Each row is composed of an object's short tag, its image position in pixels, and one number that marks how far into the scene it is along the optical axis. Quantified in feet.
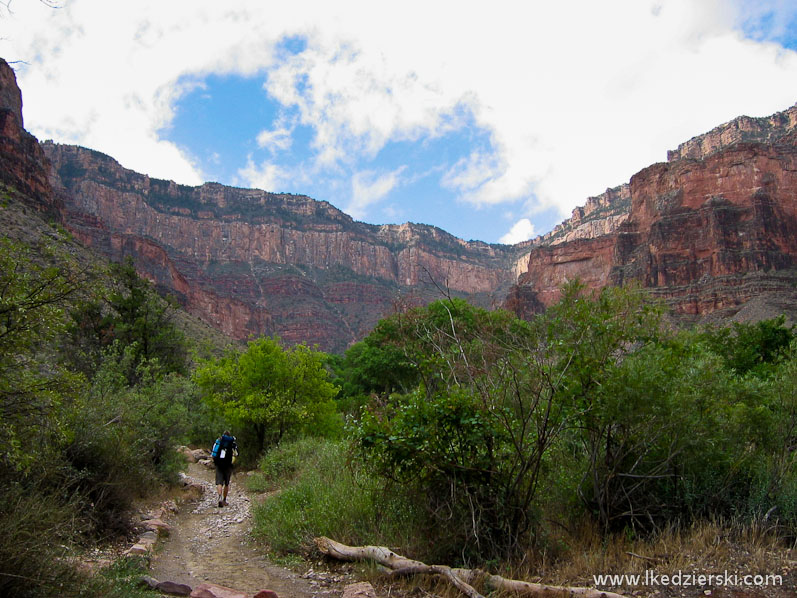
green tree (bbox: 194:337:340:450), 58.03
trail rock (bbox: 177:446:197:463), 66.44
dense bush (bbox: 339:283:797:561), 19.80
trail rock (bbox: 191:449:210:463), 69.00
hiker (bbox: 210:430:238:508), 39.45
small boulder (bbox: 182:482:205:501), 41.23
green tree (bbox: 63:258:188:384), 77.25
